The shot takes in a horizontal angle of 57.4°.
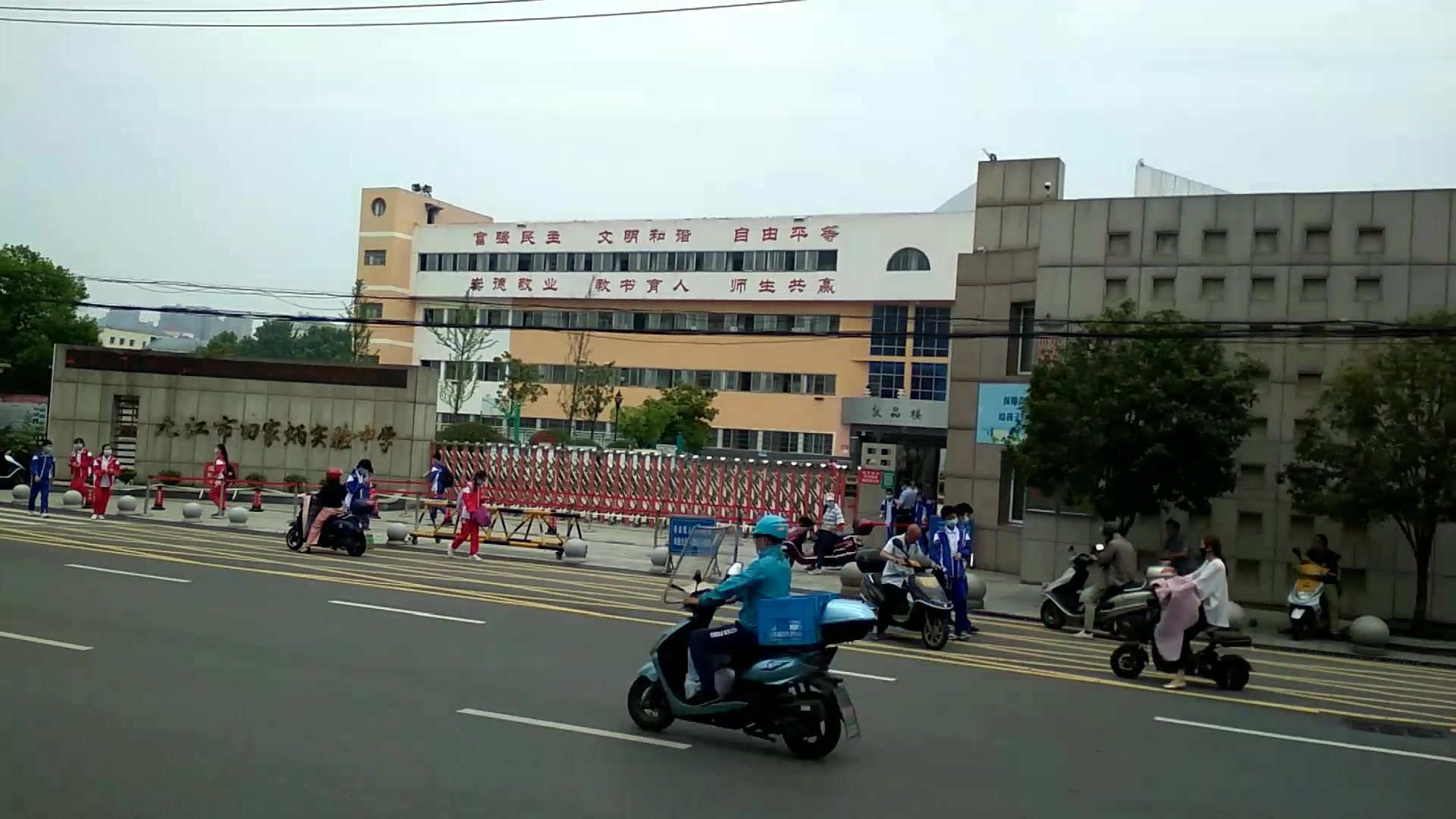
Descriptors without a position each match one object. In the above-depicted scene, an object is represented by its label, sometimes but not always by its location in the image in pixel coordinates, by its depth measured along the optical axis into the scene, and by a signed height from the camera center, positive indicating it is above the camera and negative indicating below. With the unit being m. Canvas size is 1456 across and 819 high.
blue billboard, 28.53 +1.42
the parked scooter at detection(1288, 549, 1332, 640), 21.03 -1.67
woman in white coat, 14.58 -1.13
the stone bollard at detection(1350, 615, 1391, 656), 19.92 -1.99
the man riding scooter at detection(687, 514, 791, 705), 9.48 -1.21
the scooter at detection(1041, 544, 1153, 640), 19.67 -1.75
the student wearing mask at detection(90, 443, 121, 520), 27.97 -1.38
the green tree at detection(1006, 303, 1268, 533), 21.58 +1.17
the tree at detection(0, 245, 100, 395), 60.06 +4.12
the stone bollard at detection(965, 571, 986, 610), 21.88 -1.95
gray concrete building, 22.98 +3.79
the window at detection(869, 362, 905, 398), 68.19 +4.62
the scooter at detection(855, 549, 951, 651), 16.45 -1.73
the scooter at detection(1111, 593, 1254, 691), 14.52 -1.90
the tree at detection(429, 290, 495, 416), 64.38 +4.52
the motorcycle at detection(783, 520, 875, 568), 27.80 -1.80
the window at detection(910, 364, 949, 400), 67.25 +4.52
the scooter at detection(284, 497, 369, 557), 23.17 -1.82
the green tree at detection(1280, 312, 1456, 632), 19.84 +0.89
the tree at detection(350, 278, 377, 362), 66.25 +4.86
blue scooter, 9.23 -1.62
